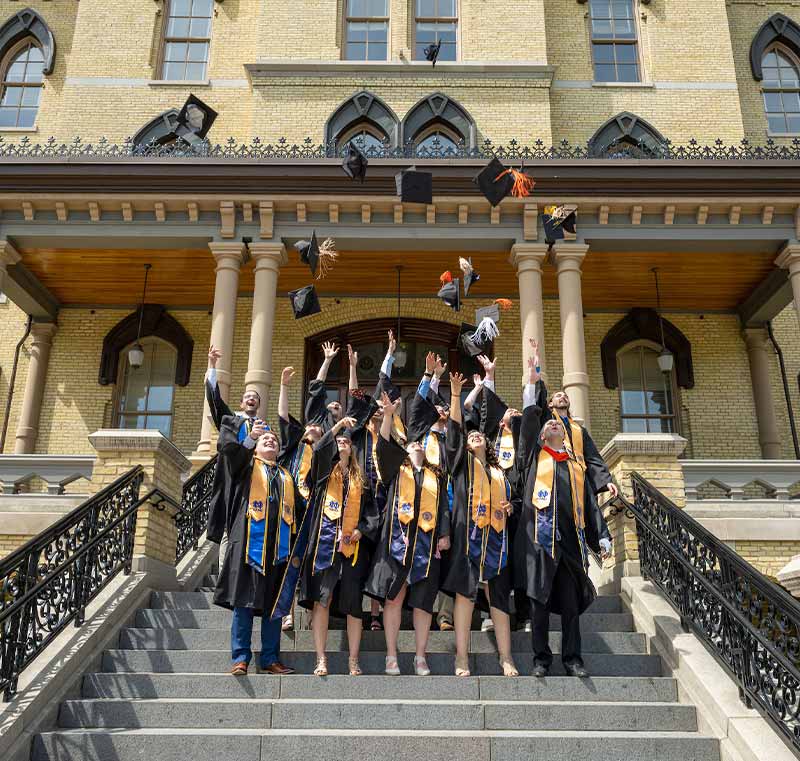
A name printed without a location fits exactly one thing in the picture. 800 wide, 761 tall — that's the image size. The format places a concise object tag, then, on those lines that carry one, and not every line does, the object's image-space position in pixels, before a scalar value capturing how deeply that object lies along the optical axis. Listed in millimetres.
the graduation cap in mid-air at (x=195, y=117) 13117
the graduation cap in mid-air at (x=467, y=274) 8992
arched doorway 14961
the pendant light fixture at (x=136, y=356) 14250
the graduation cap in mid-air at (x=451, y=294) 10312
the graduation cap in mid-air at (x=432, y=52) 15469
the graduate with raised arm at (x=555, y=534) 5578
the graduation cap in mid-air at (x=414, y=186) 10953
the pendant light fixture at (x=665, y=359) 14547
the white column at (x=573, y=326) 11344
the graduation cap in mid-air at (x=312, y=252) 10797
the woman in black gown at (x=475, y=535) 5652
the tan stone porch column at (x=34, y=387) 14523
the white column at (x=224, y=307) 11484
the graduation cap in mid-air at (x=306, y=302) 10195
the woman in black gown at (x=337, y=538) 5645
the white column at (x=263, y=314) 11461
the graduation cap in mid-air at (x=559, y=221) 11852
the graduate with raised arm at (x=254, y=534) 5547
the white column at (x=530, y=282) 11797
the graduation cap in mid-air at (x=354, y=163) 11178
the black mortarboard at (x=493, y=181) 10953
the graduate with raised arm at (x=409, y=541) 5629
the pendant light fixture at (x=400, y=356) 13977
